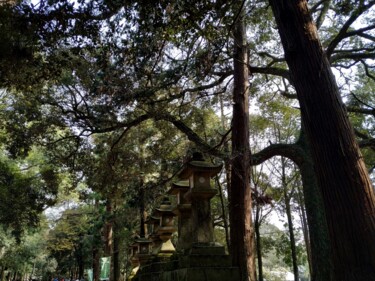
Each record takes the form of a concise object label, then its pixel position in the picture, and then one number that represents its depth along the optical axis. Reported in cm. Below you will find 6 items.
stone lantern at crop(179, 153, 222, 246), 624
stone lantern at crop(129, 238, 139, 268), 1302
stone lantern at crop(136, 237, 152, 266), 1191
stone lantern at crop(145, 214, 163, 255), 1032
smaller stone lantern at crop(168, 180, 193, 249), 721
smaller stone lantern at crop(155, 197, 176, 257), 936
